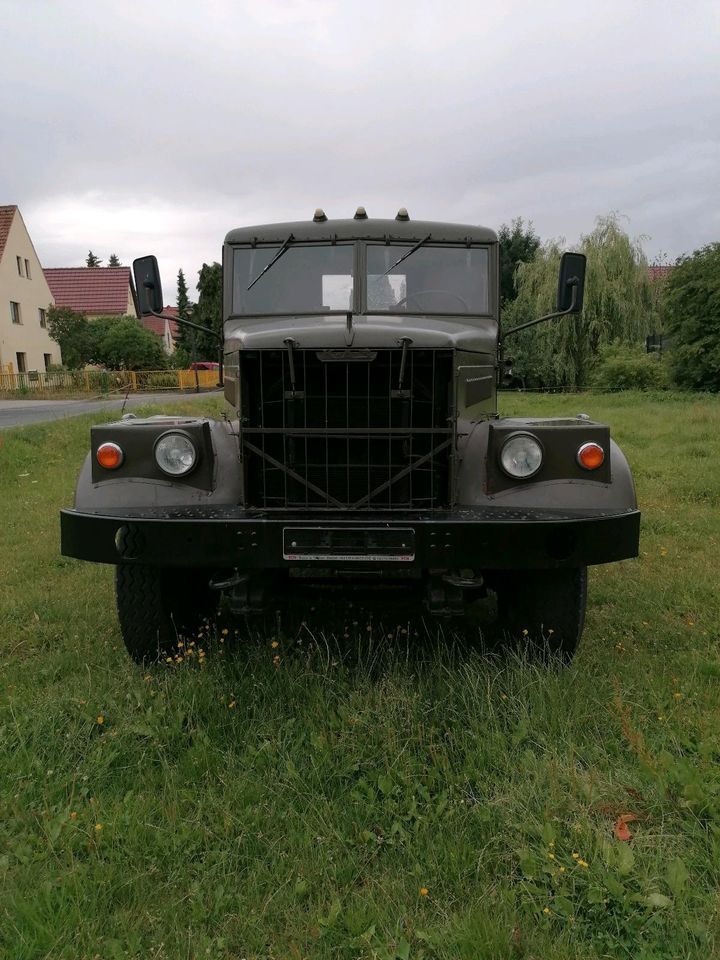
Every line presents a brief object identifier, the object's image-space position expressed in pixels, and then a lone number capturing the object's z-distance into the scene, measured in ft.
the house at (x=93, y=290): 142.51
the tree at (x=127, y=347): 109.19
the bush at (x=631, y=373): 71.72
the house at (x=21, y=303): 108.37
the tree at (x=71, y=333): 110.11
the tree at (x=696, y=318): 63.72
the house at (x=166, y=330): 167.63
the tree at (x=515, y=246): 114.00
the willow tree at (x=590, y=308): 78.54
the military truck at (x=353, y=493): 9.30
